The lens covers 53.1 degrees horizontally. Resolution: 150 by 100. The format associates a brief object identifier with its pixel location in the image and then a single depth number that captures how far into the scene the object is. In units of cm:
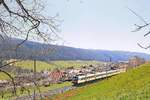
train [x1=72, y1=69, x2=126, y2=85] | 4356
